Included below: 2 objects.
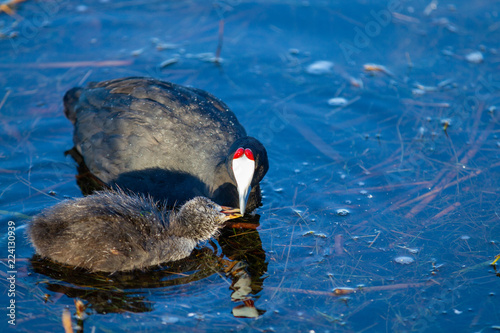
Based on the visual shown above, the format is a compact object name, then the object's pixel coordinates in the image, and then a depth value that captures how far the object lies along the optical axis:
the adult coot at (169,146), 8.73
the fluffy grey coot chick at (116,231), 7.46
